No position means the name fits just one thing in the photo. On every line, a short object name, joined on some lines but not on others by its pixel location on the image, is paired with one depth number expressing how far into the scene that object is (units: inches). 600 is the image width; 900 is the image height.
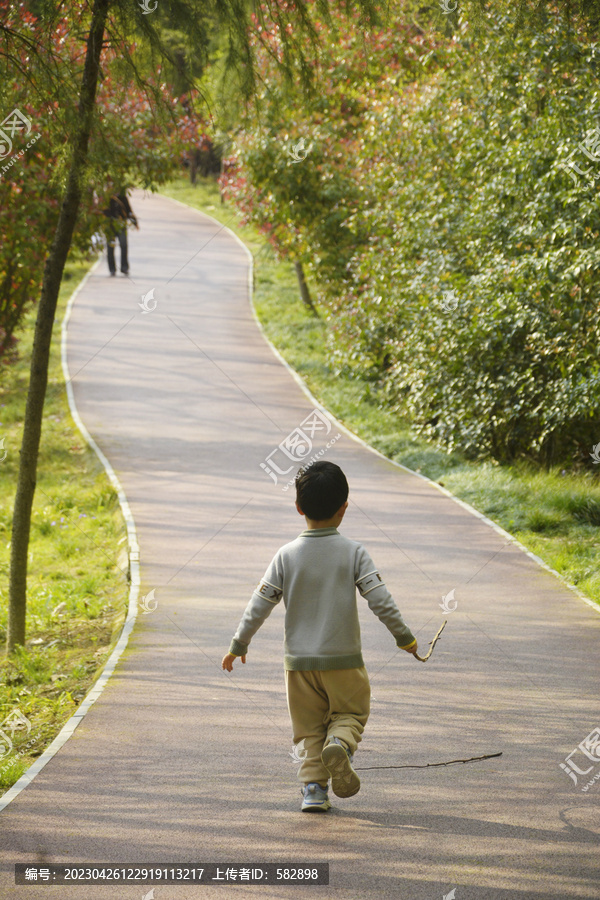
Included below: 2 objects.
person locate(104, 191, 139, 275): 1008.9
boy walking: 306.5
